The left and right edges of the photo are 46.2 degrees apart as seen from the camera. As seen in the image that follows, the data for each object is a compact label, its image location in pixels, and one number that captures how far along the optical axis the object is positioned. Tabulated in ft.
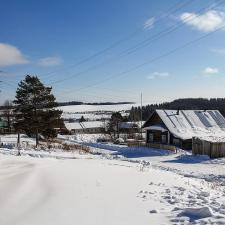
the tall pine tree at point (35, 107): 113.56
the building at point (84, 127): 248.21
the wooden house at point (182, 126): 112.70
